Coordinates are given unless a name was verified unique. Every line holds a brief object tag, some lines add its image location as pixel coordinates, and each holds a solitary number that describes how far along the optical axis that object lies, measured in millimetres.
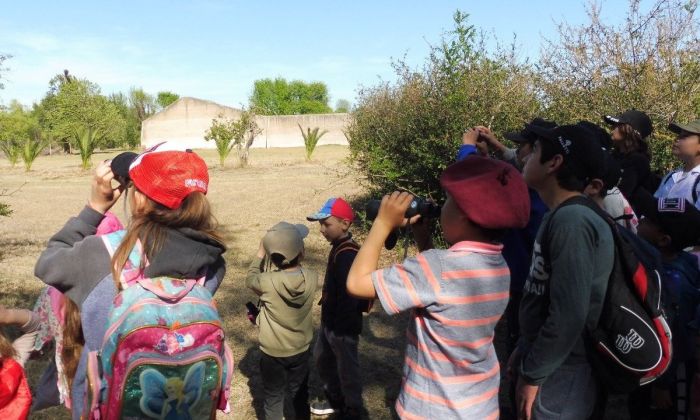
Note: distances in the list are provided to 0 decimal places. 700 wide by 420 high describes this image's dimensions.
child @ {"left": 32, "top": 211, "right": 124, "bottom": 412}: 2312
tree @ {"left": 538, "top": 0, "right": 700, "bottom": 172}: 5648
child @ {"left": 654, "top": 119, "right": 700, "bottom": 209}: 3691
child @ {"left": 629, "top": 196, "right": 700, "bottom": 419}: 2591
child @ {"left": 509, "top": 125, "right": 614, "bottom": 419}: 1881
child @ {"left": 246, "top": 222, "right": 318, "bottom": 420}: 3180
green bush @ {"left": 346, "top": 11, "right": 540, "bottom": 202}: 7051
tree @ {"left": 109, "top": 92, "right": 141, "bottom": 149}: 52812
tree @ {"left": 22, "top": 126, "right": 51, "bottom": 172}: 23391
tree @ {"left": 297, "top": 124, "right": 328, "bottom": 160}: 26688
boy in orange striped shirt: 1804
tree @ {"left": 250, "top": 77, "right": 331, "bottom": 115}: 91750
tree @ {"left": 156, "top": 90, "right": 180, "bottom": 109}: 85875
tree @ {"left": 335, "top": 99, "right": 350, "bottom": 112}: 103062
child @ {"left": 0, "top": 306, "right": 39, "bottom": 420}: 2031
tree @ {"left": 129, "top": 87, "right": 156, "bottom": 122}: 67125
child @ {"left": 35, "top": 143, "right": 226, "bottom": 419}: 1807
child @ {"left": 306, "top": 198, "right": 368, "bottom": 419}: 3330
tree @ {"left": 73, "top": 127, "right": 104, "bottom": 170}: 23281
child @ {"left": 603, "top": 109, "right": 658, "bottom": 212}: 3914
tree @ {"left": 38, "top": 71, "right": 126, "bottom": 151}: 41812
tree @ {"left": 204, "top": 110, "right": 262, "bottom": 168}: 24031
